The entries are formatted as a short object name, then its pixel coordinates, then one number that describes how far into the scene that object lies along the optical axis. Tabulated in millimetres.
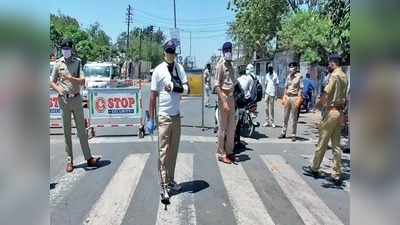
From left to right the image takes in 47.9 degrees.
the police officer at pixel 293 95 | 10820
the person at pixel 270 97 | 13586
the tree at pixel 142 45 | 89188
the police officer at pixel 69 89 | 6906
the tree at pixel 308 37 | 22344
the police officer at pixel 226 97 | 7812
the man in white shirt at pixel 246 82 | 9984
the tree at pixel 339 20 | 9086
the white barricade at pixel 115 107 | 11289
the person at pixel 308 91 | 19297
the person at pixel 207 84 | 19670
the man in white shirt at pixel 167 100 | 5980
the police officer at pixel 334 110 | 6270
